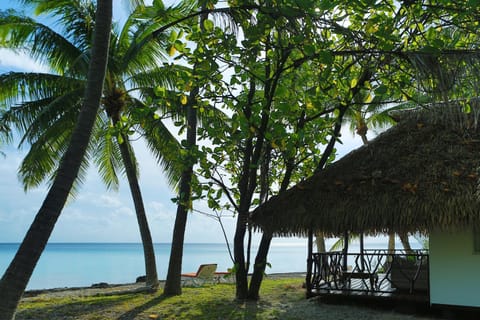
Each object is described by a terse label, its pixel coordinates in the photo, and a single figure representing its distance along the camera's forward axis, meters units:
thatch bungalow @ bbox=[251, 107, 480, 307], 6.96
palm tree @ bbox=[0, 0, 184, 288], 10.31
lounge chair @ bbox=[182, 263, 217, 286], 12.73
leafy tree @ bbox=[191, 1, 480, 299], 4.62
